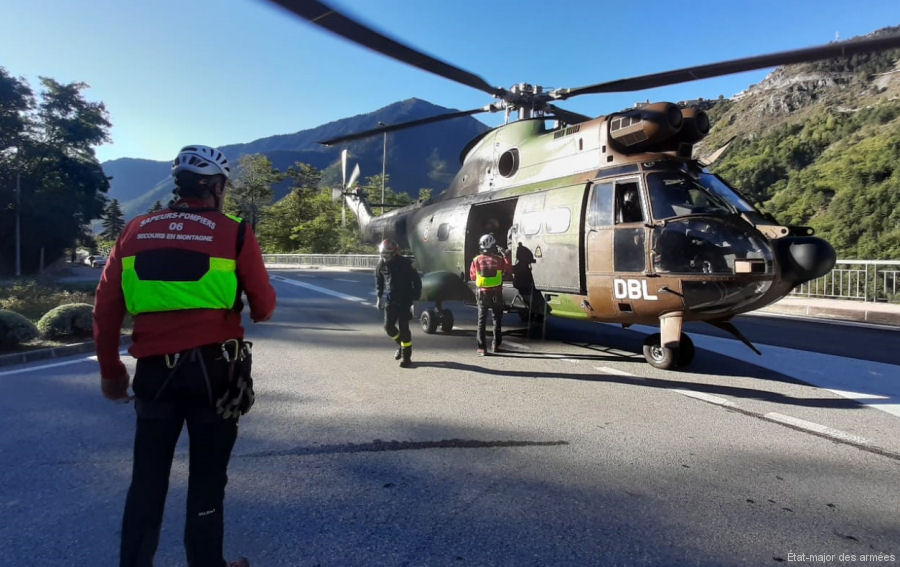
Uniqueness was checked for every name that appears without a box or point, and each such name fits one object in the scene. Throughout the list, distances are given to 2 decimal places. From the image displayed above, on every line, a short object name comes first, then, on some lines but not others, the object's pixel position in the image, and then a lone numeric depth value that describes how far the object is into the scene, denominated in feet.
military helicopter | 17.61
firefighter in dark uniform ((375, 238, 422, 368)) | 22.70
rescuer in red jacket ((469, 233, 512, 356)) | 24.47
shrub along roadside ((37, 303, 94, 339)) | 25.55
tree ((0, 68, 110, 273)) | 112.37
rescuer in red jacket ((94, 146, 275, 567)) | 6.35
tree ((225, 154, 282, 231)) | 194.18
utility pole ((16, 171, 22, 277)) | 107.86
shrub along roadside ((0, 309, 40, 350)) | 22.84
